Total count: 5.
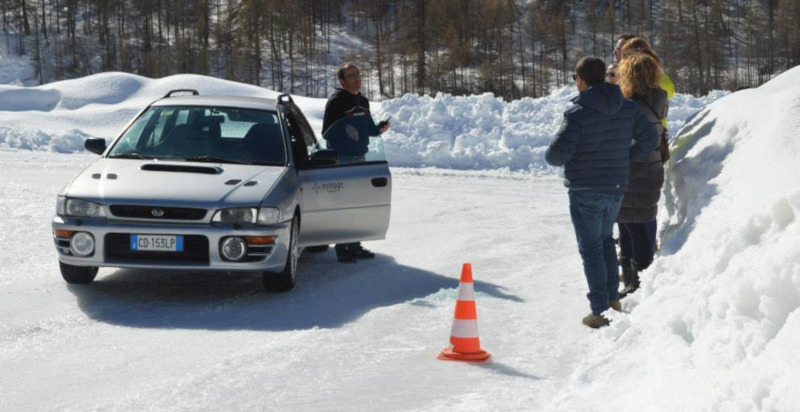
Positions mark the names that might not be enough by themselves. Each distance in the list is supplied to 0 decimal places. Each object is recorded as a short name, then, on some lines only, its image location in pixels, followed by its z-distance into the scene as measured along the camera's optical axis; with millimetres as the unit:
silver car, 15481
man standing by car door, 19866
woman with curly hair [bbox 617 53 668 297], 15316
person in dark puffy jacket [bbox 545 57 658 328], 13859
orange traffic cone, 12576
